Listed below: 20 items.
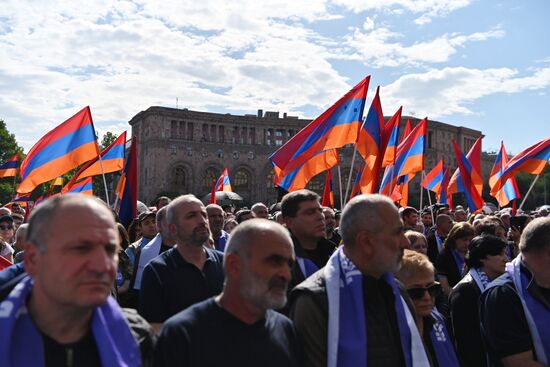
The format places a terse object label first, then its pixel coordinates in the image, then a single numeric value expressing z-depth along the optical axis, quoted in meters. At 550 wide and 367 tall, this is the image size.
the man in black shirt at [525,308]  3.42
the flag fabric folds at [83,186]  11.52
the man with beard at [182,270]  3.95
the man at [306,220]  4.80
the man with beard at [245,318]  2.48
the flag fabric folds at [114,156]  12.49
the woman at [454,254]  6.49
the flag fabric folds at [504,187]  15.50
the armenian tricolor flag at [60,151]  9.91
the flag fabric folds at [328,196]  12.46
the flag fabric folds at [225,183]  20.05
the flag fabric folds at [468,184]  14.23
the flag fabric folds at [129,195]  10.48
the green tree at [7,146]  59.30
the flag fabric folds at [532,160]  13.07
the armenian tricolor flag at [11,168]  20.70
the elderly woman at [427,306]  3.63
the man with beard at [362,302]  2.97
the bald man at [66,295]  2.13
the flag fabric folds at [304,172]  9.41
